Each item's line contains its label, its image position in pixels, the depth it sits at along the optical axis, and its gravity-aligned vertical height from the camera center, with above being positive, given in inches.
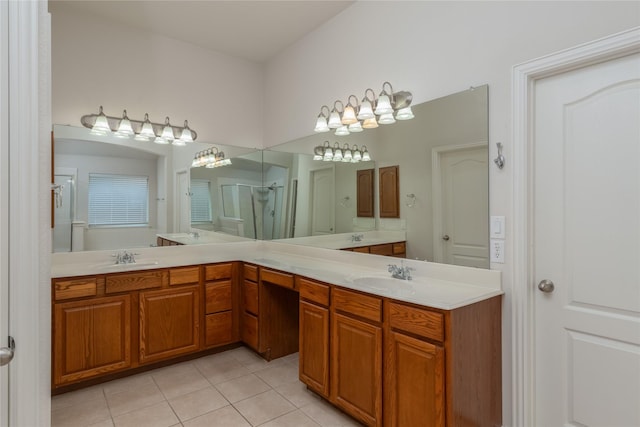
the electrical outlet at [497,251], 77.1 -8.4
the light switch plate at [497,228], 76.9 -3.4
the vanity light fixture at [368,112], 96.4 +29.7
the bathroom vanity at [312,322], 68.6 -29.0
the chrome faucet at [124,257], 118.6 -15.2
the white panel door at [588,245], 63.1 -6.3
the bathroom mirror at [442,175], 80.9 +9.5
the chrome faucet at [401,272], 91.4 -15.7
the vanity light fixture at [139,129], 117.1 +29.7
